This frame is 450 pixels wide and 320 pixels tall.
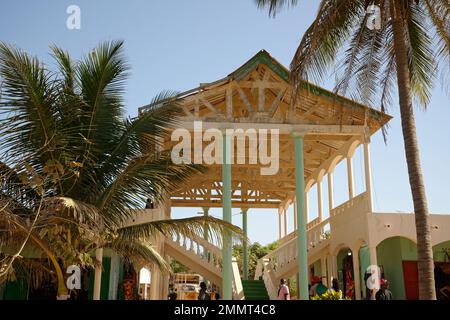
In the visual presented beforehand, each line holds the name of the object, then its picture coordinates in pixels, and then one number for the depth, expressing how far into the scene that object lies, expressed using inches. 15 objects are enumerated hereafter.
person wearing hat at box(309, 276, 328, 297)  652.1
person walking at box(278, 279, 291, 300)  638.5
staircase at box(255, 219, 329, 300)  761.0
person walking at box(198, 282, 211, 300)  673.2
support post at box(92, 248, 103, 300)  471.6
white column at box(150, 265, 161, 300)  627.8
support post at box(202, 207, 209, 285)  411.8
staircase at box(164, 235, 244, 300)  699.4
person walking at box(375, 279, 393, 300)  574.9
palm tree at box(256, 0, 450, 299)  399.2
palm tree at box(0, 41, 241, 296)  362.6
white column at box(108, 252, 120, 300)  633.0
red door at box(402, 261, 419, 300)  704.4
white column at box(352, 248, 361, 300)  706.8
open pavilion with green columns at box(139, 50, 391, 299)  623.8
